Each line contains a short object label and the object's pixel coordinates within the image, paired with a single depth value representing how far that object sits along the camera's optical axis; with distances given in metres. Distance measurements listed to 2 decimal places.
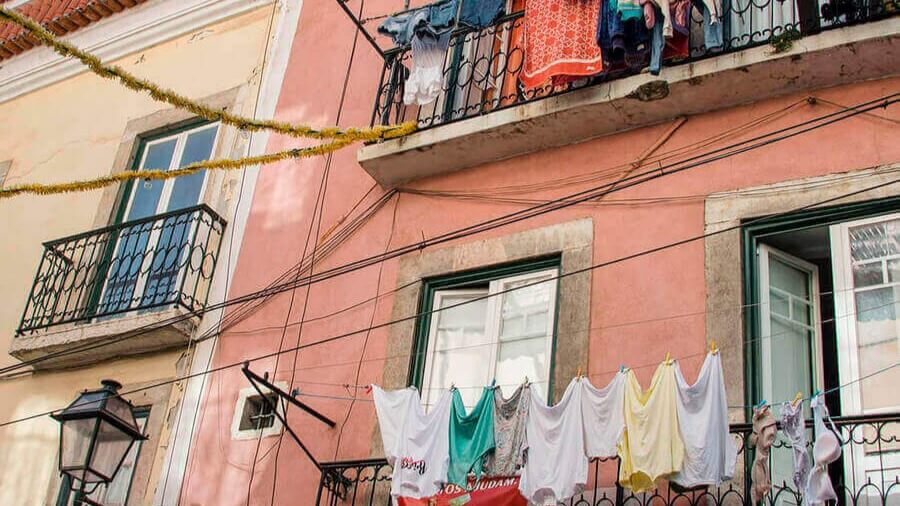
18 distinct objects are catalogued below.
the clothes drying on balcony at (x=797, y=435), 5.91
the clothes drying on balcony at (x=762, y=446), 6.04
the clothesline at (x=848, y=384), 6.44
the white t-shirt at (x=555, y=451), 6.54
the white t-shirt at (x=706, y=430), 6.14
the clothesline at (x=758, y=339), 6.80
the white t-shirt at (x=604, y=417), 6.51
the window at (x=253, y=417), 8.78
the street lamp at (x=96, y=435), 7.60
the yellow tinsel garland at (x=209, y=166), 8.88
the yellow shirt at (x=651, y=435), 6.21
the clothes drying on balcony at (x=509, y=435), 6.88
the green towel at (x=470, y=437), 6.98
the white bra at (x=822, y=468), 5.77
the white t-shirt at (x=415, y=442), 7.08
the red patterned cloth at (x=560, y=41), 8.14
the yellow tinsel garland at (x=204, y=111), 8.07
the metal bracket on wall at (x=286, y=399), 7.83
